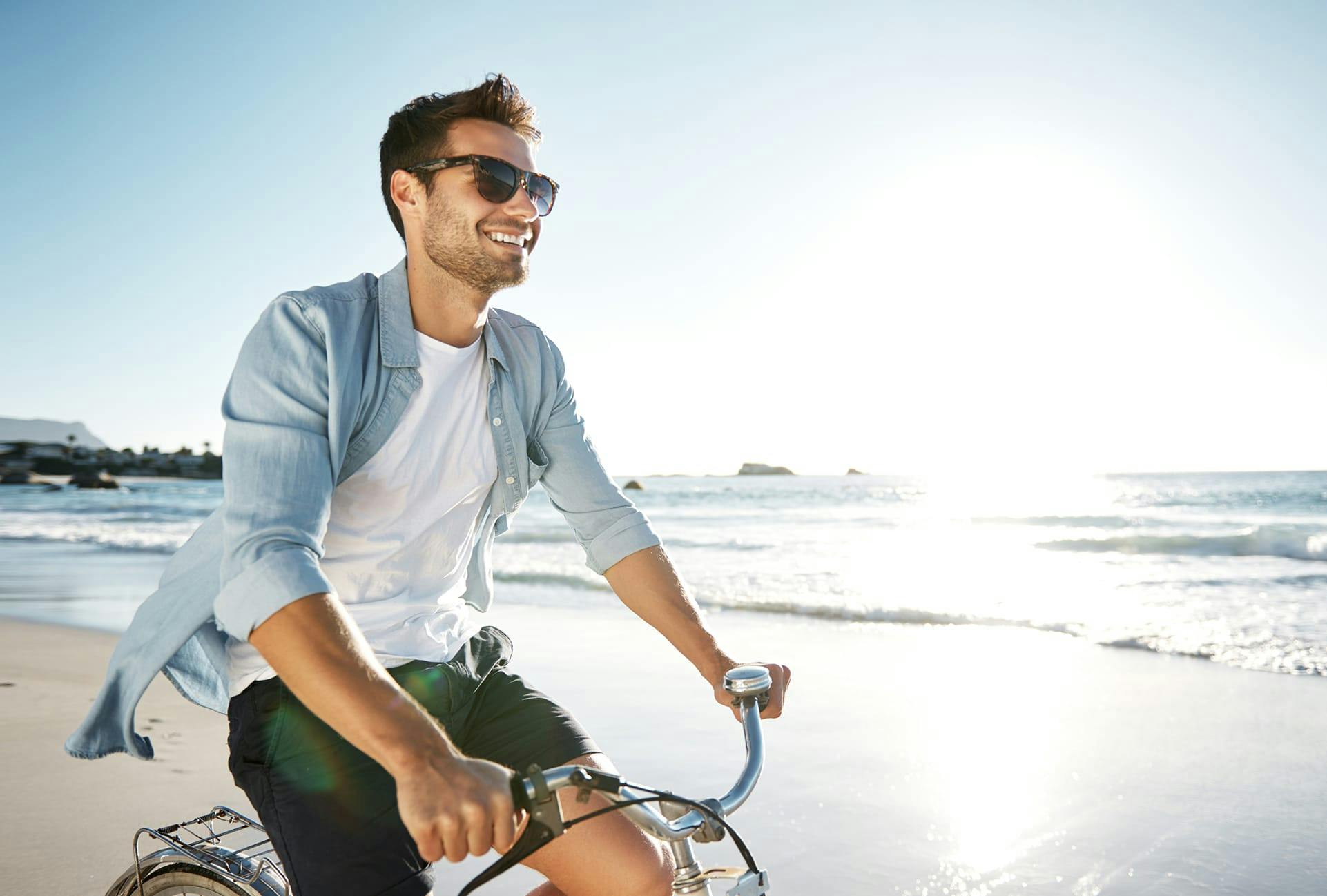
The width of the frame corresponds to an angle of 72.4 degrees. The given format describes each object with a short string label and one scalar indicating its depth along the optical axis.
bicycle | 1.13
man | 1.38
